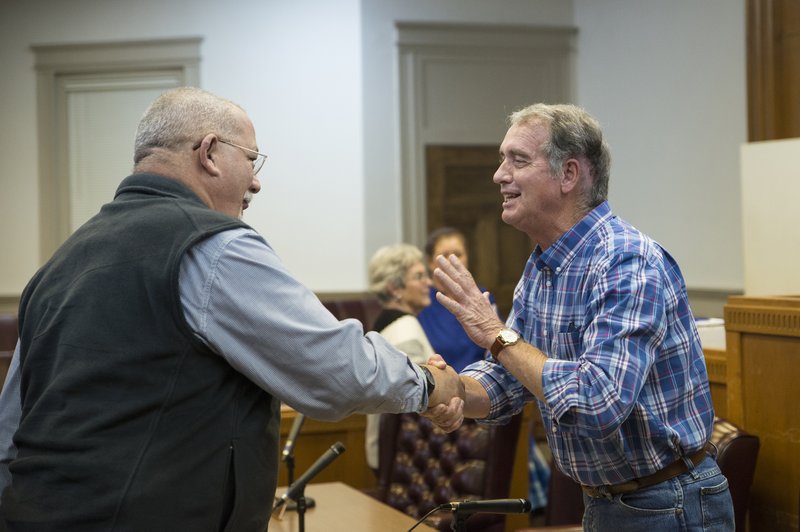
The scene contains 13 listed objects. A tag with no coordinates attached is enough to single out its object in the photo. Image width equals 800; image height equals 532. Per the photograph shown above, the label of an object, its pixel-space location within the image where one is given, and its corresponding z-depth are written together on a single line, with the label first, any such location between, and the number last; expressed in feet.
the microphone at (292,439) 8.08
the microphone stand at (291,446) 8.08
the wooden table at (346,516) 8.77
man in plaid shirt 5.89
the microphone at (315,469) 7.29
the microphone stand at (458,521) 5.76
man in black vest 5.26
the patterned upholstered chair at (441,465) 10.46
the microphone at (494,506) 5.76
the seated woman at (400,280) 15.56
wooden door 24.53
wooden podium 8.71
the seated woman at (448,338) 15.14
